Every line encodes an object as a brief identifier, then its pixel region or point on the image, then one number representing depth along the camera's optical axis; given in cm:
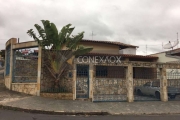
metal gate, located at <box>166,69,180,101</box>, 1393
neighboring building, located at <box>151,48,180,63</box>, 1898
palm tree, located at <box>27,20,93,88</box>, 1212
